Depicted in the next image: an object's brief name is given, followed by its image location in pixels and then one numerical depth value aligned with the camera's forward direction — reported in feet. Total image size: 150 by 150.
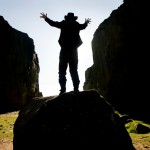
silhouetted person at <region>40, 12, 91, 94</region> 16.40
